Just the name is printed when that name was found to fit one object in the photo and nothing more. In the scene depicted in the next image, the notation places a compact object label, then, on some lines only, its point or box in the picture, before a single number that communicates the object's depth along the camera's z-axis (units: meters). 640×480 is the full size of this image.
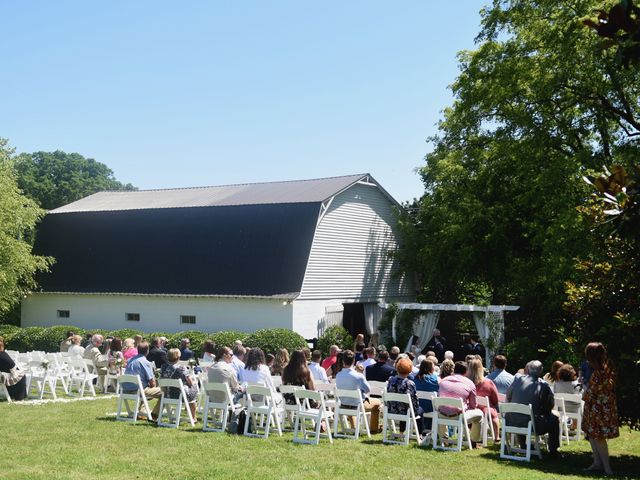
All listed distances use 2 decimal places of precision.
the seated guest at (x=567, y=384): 11.81
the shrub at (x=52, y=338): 26.31
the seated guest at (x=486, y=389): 11.41
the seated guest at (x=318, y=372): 13.30
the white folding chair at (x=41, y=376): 15.77
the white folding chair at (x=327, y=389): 12.04
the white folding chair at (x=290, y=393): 11.36
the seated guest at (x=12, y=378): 14.98
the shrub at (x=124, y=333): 25.23
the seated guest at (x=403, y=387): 11.23
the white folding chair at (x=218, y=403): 11.91
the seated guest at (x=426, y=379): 11.68
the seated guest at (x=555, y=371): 12.48
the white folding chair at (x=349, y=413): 11.30
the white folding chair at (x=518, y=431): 9.95
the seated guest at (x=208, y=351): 16.00
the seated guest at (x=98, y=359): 16.83
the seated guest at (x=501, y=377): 12.09
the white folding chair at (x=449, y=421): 10.37
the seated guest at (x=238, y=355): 13.62
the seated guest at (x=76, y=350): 17.78
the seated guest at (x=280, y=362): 14.09
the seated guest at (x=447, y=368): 12.06
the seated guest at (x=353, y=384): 11.85
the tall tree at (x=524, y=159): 20.41
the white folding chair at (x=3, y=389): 15.11
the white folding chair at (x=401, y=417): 10.87
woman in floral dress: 9.12
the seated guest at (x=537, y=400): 10.26
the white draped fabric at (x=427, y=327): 26.44
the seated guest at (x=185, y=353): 17.66
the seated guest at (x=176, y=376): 12.55
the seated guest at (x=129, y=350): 17.06
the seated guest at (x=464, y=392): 10.91
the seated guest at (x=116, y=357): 16.39
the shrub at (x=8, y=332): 27.47
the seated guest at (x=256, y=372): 12.60
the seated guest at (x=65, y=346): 19.64
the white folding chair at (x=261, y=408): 11.33
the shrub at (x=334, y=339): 24.50
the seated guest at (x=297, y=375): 11.85
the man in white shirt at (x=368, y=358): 14.22
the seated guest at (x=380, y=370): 13.33
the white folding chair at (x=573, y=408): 11.61
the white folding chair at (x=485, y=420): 11.01
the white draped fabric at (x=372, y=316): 28.65
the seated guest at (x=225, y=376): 12.51
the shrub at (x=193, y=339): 23.56
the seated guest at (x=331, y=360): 15.57
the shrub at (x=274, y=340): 22.48
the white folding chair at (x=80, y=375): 15.93
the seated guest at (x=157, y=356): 16.03
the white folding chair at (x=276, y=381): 13.02
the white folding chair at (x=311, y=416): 10.83
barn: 25.39
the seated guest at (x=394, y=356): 14.98
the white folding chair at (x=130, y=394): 12.62
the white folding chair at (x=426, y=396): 11.05
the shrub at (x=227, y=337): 23.12
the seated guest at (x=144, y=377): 13.08
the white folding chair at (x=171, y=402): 12.24
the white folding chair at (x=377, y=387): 12.26
